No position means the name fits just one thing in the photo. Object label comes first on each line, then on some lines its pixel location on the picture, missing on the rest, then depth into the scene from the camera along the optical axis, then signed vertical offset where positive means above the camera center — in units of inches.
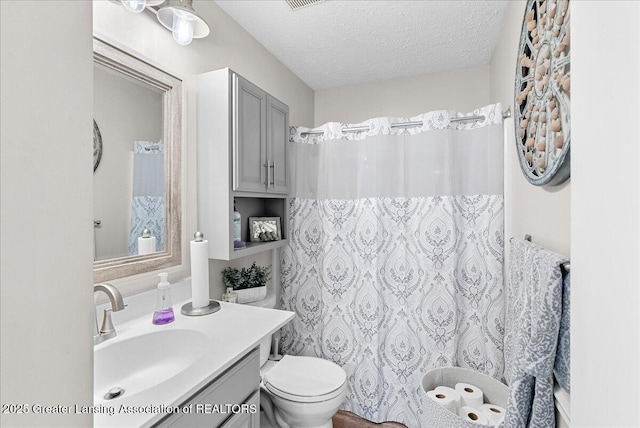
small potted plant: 69.7 -16.4
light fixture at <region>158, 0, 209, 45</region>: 51.4 +34.2
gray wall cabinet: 60.2 +12.8
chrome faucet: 36.9 -14.5
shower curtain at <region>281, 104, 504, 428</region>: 72.8 -11.1
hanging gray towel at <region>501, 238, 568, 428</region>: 33.0 -14.9
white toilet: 58.7 -35.8
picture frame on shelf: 78.0 -4.4
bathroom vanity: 30.3 -19.5
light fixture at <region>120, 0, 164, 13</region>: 46.0 +31.9
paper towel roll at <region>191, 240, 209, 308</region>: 54.7 -10.8
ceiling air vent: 66.7 +46.5
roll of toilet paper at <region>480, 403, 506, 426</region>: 58.6 -40.2
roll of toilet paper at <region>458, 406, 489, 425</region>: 58.7 -40.2
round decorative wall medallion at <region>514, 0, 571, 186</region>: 33.5 +15.7
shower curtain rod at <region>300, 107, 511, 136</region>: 69.5 +23.3
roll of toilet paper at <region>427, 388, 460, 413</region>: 61.3 -38.6
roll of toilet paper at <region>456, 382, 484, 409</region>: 63.4 -38.8
